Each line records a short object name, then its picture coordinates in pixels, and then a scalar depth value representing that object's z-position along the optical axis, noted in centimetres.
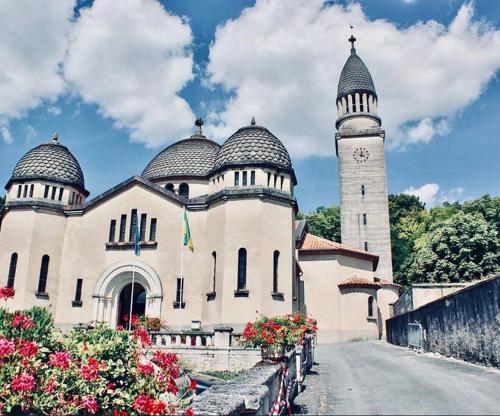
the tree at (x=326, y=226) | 6247
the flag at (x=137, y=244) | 2455
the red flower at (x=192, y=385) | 693
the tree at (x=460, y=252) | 3662
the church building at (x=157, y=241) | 2347
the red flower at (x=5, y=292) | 948
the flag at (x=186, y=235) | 2420
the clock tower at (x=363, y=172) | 4428
